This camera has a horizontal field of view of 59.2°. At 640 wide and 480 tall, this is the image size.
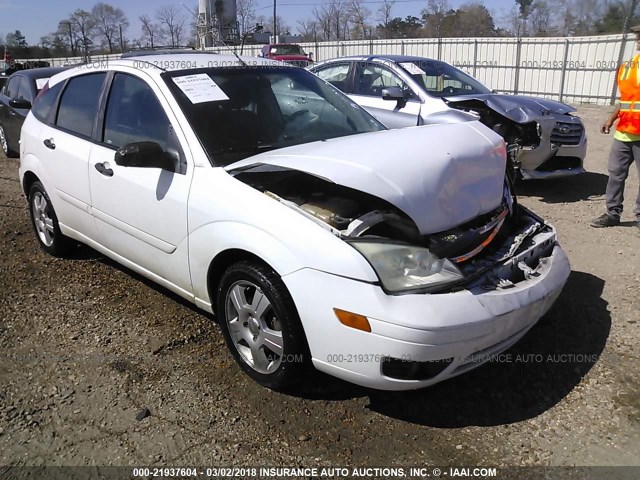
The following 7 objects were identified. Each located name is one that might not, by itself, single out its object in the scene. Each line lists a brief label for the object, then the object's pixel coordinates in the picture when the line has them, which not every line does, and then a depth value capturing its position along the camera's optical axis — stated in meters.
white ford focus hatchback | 2.54
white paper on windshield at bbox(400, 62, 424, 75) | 7.55
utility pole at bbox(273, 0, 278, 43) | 31.47
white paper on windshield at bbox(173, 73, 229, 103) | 3.44
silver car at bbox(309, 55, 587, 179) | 6.65
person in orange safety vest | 5.30
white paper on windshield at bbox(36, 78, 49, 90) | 8.79
